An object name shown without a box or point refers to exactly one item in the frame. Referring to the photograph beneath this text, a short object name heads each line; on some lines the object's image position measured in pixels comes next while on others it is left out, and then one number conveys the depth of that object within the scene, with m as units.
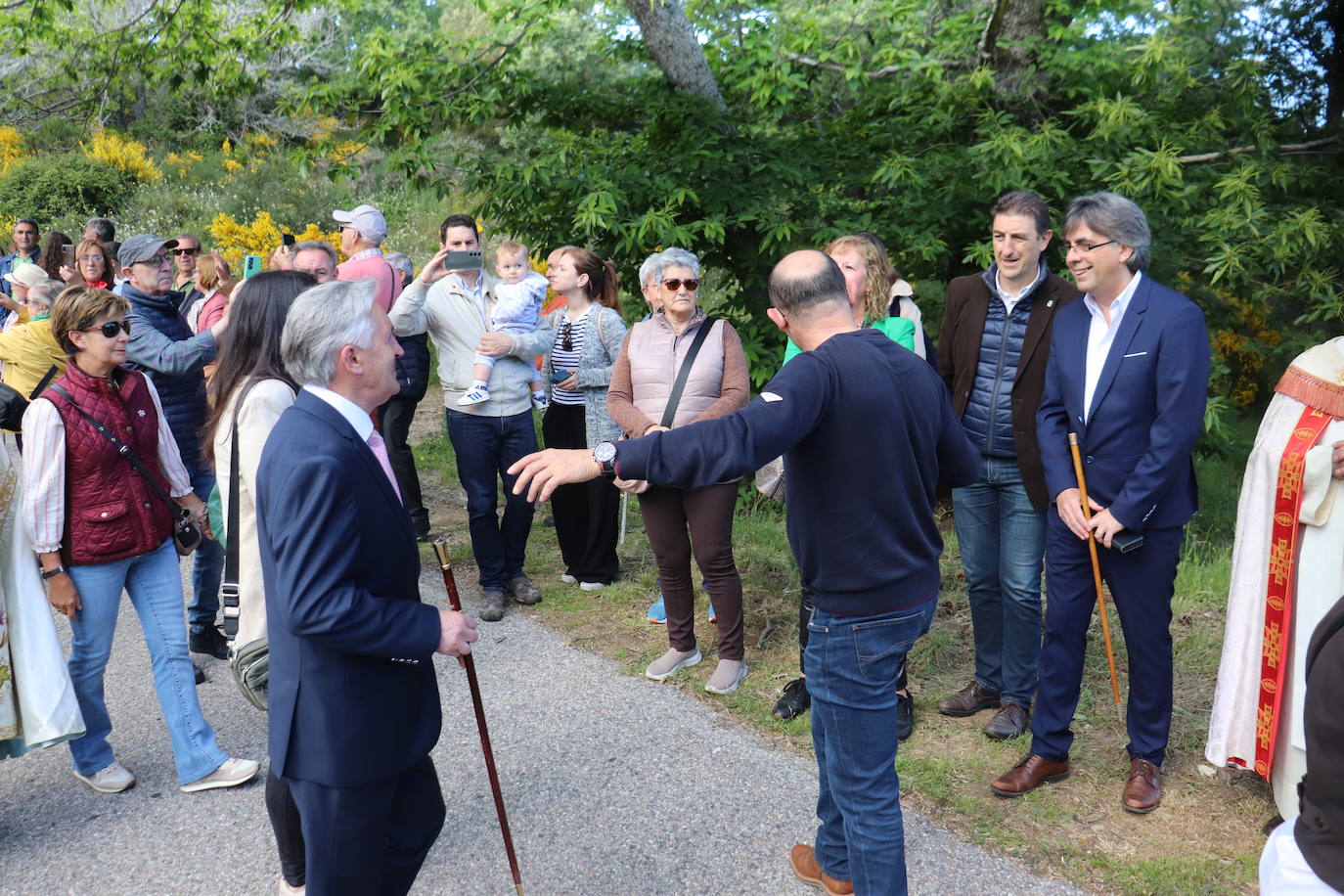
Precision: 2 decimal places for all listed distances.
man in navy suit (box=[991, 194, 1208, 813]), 3.51
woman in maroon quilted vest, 3.71
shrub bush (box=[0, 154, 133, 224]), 19.02
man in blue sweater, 2.64
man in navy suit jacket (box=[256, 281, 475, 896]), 2.22
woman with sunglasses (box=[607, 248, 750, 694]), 4.76
